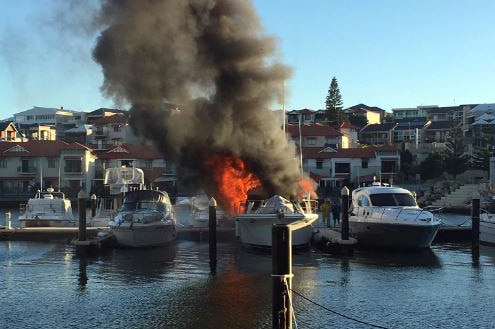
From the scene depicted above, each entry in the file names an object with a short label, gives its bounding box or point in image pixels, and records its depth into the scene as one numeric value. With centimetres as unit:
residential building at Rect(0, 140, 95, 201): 8088
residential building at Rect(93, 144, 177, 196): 8289
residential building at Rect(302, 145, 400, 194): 8044
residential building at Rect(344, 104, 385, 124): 12638
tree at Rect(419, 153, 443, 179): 8100
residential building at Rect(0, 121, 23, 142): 10486
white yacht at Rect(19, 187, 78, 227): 3566
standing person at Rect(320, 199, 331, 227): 3441
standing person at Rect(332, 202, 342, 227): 3500
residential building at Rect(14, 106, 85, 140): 13275
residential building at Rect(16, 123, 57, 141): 11343
